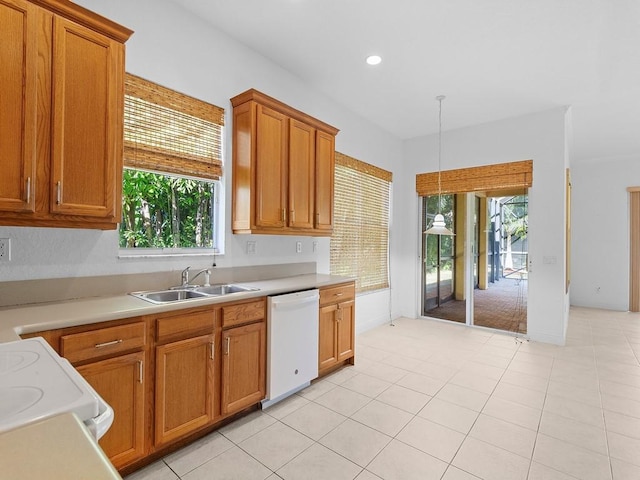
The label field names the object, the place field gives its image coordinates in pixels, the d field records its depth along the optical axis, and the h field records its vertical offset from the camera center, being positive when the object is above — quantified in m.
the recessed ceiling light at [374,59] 3.17 +1.78
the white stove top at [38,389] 0.79 -0.41
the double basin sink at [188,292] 2.33 -0.39
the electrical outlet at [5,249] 1.82 -0.06
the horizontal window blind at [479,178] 4.39 +0.93
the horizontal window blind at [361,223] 4.26 +0.26
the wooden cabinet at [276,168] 2.78 +0.66
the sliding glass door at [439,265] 5.45 -0.37
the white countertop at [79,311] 1.48 -0.38
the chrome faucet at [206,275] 2.64 -0.28
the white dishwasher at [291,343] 2.54 -0.83
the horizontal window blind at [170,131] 2.33 +0.84
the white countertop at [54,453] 0.57 -0.41
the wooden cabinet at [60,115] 1.59 +0.65
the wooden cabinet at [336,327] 3.08 -0.83
